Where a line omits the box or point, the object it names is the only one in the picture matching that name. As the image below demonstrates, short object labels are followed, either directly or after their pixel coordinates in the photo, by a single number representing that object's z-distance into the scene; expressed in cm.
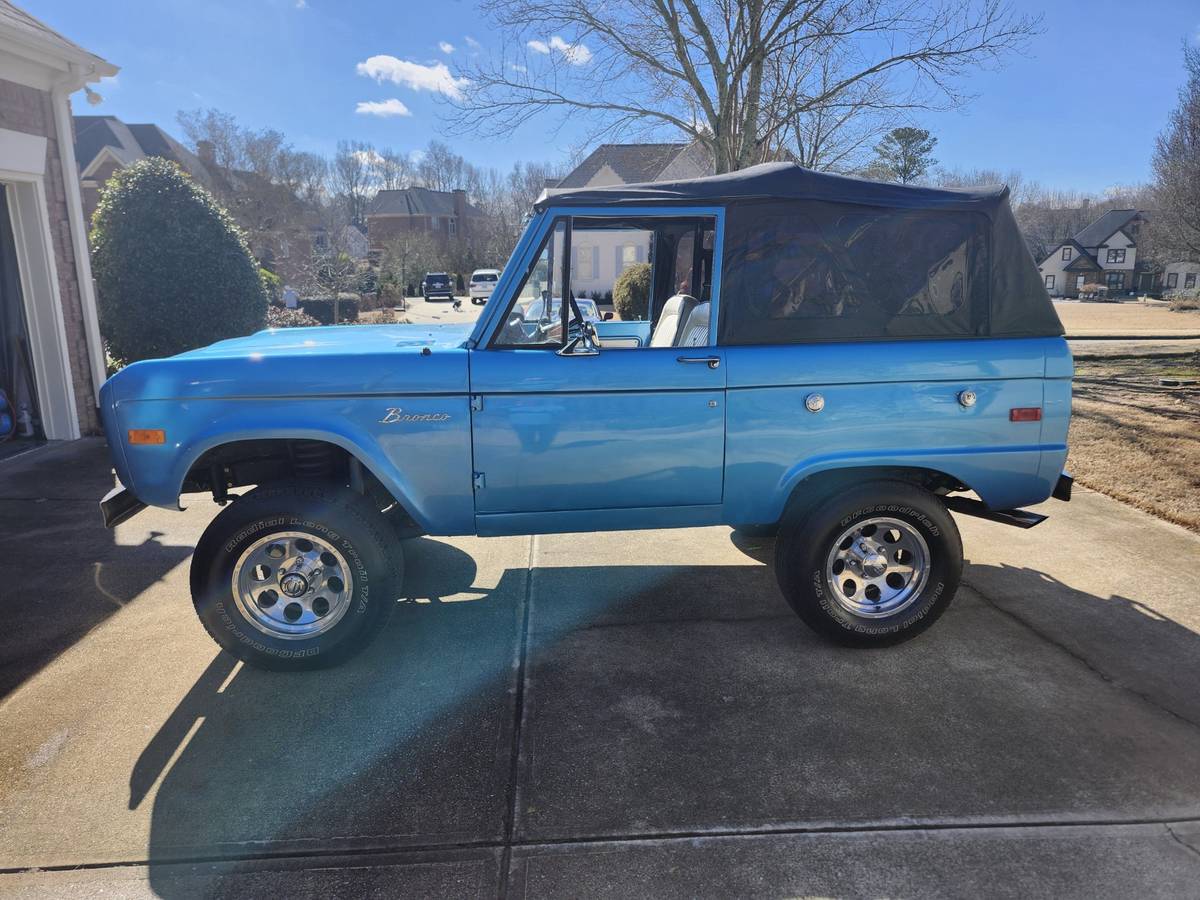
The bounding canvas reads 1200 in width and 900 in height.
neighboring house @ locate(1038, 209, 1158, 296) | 7344
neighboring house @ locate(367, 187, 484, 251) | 7206
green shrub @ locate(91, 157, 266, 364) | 1009
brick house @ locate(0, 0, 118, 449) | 812
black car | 4256
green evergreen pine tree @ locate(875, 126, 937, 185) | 4425
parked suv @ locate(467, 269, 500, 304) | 3506
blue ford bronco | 370
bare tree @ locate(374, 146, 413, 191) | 8619
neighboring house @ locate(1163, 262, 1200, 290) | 6194
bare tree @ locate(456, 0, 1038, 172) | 1321
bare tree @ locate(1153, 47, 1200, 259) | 1634
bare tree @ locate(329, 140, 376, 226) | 8382
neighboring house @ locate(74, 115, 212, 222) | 3794
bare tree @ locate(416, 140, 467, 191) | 9119
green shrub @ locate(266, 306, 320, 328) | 2153
